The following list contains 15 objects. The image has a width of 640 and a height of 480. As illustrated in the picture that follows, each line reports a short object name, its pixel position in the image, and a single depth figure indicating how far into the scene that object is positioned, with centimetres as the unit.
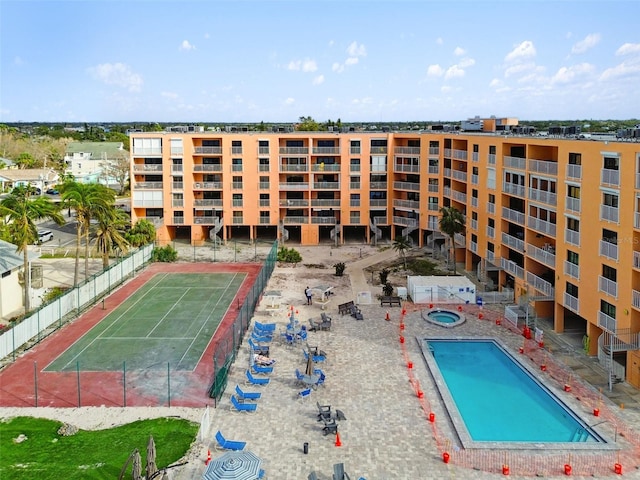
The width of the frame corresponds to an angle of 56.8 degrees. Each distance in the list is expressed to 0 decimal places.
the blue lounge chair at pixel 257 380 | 2817
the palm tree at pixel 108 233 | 4512
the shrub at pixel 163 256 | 5612
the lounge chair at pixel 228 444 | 2216
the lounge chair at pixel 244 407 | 2564
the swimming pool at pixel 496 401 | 2386
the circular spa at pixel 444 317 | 3772
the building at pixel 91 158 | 11606
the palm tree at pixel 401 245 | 5197
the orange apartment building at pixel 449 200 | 2969
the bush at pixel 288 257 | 5628
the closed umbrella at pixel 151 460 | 1930
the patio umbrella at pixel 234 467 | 1920
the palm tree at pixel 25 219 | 3644
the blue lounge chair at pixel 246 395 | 2653
